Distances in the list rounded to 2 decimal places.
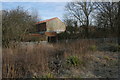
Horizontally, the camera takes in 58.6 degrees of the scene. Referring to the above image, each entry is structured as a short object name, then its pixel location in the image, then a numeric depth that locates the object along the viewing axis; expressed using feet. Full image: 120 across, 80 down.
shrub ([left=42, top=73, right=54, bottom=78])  9.28
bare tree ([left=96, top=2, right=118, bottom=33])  39.04
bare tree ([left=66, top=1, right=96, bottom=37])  58.13
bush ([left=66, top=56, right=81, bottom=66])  12.75
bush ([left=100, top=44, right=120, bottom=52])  22.84
